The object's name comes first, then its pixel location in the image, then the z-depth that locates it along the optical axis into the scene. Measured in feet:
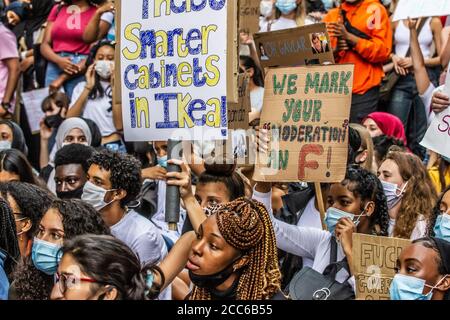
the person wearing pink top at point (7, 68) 37.81
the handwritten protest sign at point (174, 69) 22.17
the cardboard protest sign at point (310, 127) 23.82
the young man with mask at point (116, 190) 23.60
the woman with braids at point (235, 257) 18.61
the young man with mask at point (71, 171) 27.89
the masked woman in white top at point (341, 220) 22.89
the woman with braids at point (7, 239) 20.68
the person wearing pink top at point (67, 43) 37.27
